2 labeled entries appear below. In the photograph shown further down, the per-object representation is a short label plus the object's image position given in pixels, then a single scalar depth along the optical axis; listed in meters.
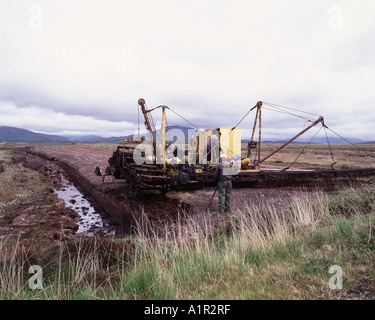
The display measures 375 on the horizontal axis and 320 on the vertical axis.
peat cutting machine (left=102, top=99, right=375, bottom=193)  10.65
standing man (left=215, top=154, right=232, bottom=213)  8.25
